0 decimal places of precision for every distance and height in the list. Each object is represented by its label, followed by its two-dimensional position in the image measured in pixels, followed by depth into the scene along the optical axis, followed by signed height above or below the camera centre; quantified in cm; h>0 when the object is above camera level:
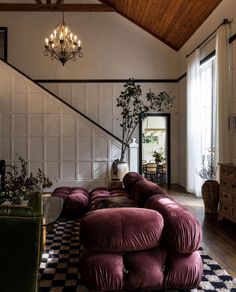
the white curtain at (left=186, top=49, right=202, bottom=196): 750 +60
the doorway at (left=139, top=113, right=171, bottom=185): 981 -19
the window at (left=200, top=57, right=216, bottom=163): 708 +99
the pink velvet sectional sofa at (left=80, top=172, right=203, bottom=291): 256 -81
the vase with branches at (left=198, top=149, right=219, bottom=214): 561 -79
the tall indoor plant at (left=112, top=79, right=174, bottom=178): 841 +134
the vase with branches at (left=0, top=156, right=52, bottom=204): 370 -46
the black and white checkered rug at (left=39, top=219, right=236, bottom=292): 283 -118
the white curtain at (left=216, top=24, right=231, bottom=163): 570 +96
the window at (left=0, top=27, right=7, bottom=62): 965 +327
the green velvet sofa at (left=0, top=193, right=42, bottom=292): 153 -45
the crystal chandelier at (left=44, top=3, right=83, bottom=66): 648 +222
